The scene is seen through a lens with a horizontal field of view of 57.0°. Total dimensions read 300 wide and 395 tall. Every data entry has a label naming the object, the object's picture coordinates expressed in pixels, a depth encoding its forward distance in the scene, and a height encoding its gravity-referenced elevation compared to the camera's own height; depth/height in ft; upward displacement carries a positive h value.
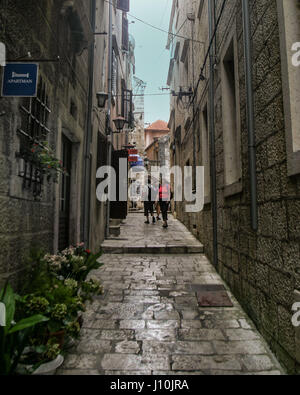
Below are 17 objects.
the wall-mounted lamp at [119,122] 28.30 +9.70
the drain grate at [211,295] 11.48 -3.52
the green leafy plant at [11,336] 5.46 -2.47
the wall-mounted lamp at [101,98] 20.15 +8.68
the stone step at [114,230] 27.04 -1.33
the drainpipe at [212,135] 16.38 +4.97
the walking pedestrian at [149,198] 36.78 +2.47
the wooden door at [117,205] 28.14 +1.17
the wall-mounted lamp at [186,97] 27.04 +12.40
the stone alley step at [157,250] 21.11 -2.57
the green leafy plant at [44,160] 9.19 +1.94
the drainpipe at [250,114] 9.62 +3.65
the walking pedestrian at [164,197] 33.22 +2.36
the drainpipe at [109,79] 27.04 +13.59
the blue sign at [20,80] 7.11 +3.56
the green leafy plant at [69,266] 9.37 -1.74
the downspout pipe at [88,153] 17.81 +4.17
